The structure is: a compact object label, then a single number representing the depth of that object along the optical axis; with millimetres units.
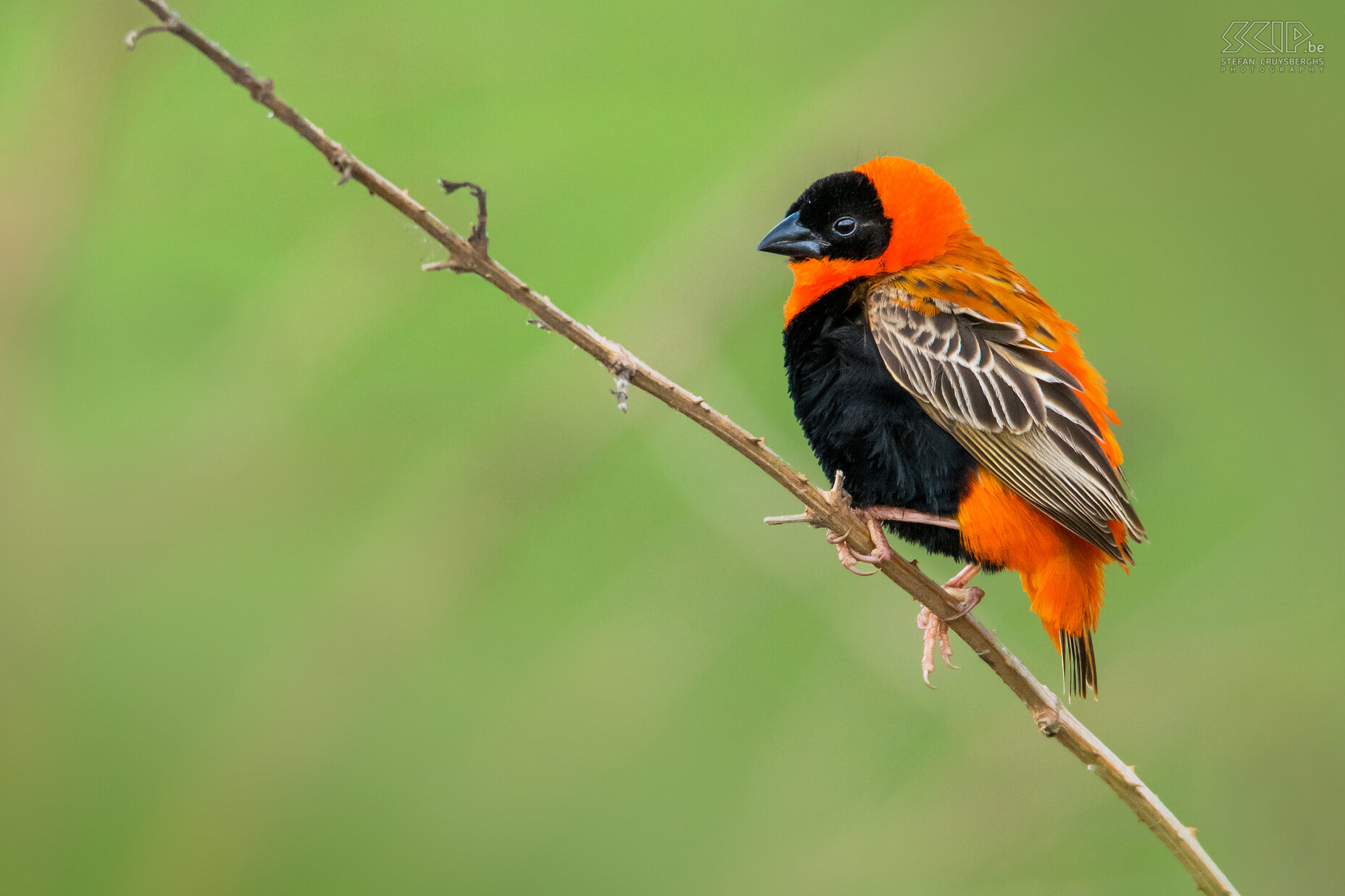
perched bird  4933
